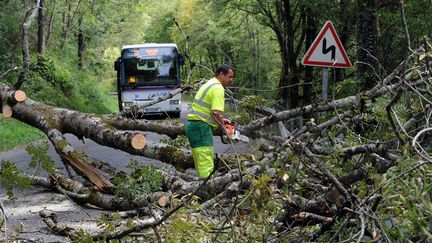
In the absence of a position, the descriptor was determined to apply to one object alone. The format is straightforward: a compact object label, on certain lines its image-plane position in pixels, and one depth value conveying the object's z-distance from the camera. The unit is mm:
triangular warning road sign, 9531
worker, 7602
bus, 23672
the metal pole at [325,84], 9241
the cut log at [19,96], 9648
